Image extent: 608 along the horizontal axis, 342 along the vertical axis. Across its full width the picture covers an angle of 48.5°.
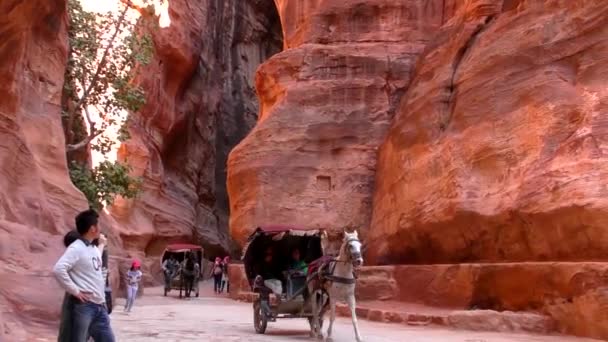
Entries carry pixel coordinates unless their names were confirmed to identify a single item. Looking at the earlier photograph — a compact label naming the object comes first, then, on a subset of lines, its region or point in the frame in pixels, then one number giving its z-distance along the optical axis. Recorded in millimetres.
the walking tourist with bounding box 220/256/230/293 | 32497
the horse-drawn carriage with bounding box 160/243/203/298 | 26078
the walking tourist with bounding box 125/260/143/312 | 16891
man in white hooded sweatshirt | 5156
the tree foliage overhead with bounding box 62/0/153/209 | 23703
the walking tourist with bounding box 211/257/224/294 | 30797
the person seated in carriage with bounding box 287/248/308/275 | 12664
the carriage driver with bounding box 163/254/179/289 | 27547
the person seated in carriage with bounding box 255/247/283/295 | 13353
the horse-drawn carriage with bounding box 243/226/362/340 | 11000
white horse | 10742
